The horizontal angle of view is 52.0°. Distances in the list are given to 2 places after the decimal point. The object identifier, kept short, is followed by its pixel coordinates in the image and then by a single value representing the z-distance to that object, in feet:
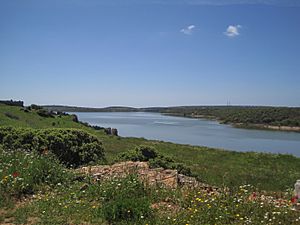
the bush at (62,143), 28.74
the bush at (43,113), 89.90
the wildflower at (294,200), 14.52
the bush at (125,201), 13.94
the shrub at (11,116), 73.24
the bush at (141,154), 29.64
